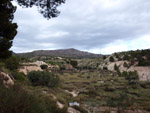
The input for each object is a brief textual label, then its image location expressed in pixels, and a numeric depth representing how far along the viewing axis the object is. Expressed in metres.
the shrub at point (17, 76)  19.23
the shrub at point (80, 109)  12.30
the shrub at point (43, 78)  24.48
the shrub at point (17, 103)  4.37
